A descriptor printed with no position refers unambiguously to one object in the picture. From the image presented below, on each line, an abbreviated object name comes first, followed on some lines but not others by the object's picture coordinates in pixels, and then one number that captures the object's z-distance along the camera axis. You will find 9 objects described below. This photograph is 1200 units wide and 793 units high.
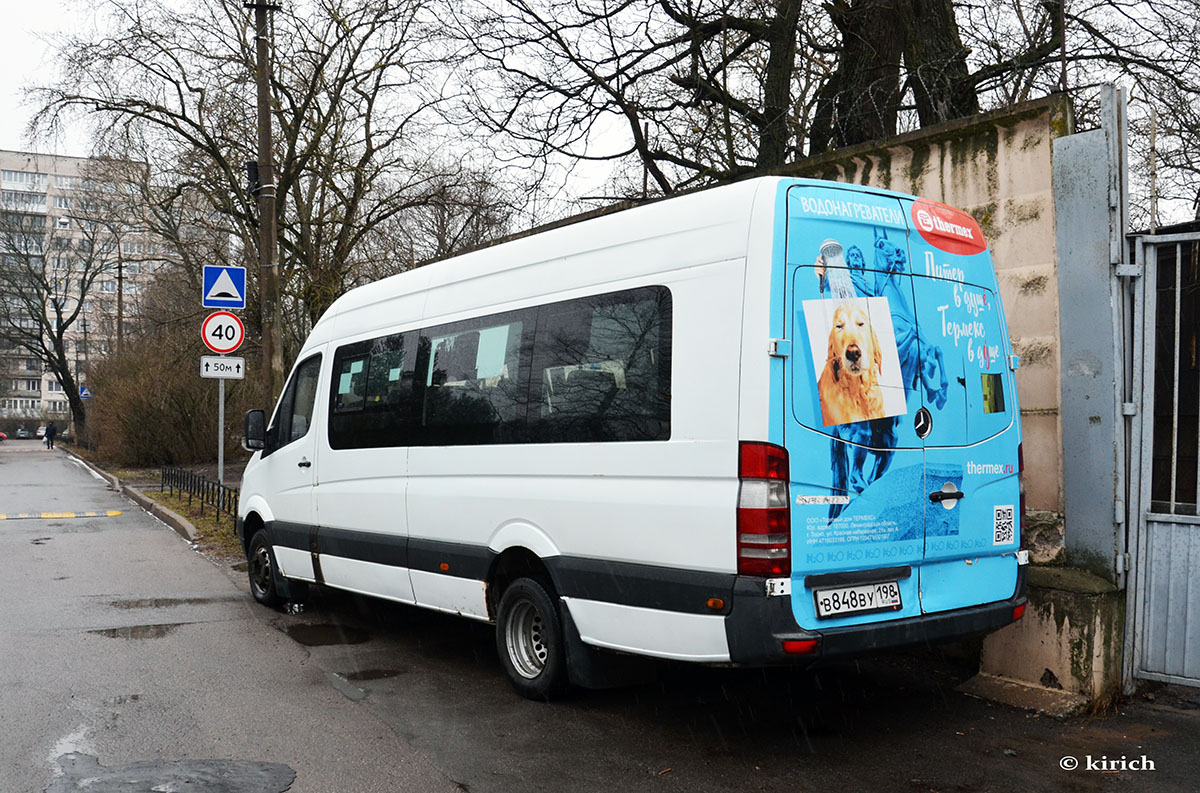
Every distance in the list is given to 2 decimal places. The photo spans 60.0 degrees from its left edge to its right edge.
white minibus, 4.43
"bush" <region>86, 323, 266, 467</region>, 25.83
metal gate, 5.50
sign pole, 13.76
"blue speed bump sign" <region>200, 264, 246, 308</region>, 13.02
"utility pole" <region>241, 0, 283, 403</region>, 13.78
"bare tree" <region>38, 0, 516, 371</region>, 18.86
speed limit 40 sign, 13.30
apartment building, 48.16
